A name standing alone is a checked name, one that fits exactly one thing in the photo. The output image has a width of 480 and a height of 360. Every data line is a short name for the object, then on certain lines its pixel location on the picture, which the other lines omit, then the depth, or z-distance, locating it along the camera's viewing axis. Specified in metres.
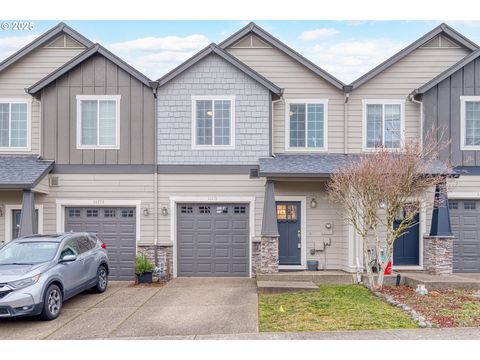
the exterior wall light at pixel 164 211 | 14.93
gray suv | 8.78
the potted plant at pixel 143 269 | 13.73
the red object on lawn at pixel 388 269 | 13.27
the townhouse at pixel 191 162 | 14.91
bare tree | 11.30
